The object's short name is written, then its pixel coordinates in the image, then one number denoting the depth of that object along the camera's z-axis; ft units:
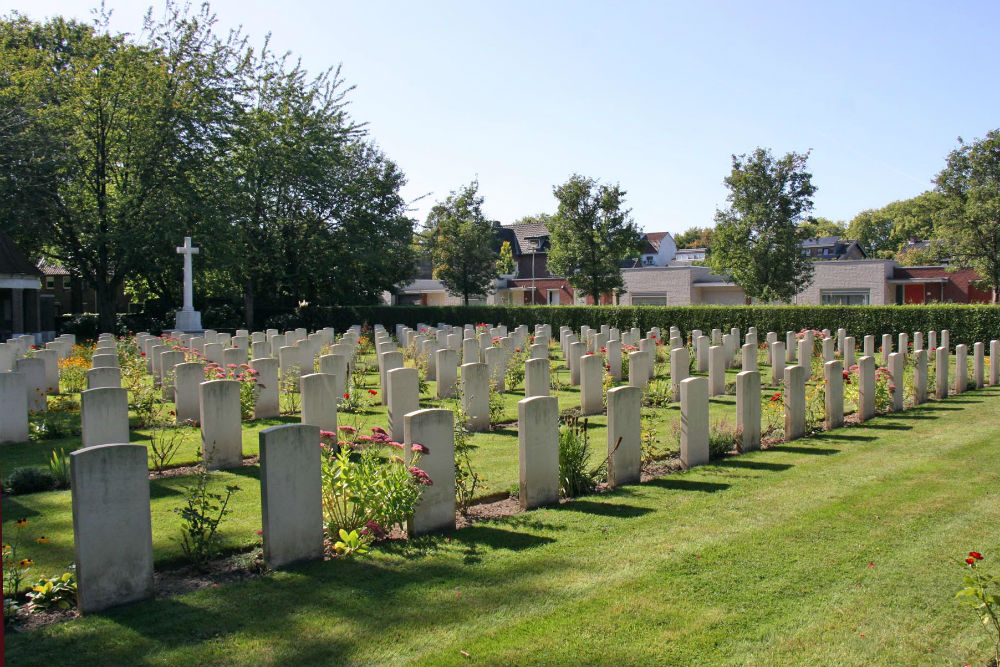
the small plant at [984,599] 12.12
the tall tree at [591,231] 117.80
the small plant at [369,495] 19.27
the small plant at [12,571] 15.74
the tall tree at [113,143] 95.76
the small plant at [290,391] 41.57
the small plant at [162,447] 27.92
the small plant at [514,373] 51.80
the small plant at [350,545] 18.47
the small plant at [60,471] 25.17
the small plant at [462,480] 21.93
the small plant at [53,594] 15.40
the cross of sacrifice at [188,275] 94.43
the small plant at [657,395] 44.04
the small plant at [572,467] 24.36
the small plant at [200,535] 17.78
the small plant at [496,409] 37.58
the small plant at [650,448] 28.40
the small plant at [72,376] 50.01
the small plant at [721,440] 29.73
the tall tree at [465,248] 153.07
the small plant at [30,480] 24.75
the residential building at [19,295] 92.32
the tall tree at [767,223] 108.47
